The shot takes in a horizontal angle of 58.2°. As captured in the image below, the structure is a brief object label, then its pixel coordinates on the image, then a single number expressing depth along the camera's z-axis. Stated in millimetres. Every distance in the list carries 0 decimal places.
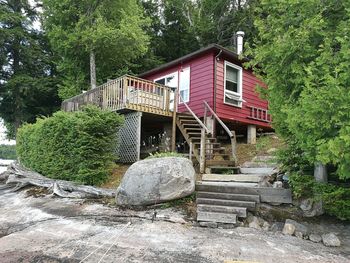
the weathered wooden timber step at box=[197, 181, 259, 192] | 6312
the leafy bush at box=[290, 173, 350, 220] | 5180
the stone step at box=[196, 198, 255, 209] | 5727
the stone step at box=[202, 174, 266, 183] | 7159
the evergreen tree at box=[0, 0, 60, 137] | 18547
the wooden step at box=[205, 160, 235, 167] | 8555
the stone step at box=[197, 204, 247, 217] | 5566
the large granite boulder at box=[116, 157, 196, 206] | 6227
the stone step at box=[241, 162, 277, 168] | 8206
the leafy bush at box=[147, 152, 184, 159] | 7148
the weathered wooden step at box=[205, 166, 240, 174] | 8438
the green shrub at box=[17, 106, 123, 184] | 8484
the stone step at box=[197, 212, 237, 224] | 5457
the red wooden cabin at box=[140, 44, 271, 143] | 11758
